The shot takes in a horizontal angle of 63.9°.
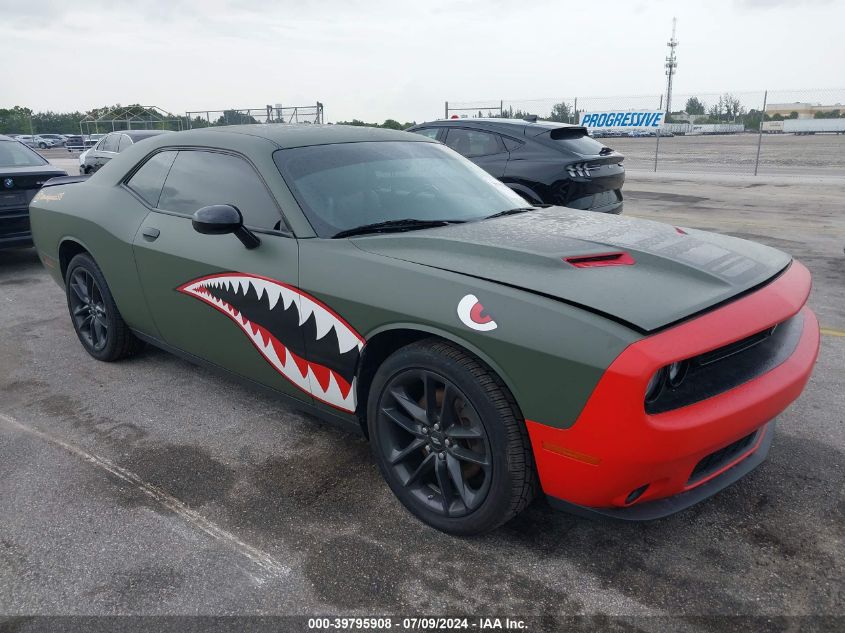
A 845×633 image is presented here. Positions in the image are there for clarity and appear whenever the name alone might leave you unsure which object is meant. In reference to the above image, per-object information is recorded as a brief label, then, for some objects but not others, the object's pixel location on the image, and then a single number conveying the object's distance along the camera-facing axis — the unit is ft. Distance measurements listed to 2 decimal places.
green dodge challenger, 6.95
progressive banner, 79.08
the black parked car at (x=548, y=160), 23.58
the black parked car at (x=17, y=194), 22.50
